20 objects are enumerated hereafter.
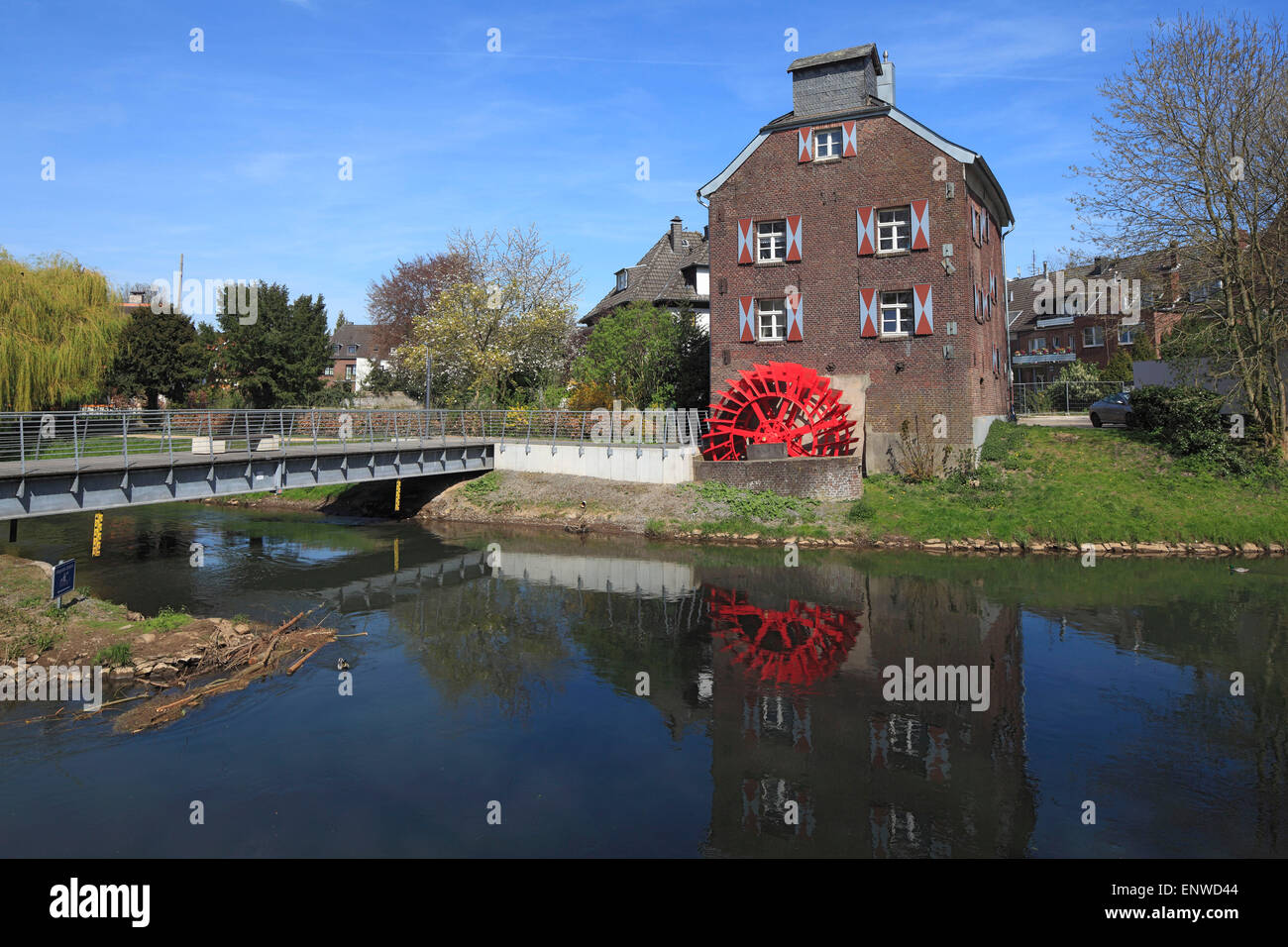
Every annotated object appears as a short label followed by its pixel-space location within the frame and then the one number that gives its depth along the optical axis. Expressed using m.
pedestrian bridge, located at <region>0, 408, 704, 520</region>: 16.78
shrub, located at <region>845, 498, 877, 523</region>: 23.38
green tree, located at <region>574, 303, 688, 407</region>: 33.22
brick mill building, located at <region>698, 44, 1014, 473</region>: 25.83
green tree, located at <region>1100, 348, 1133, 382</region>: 43.56
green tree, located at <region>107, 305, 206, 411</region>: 42.53
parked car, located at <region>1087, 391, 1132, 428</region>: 31.53
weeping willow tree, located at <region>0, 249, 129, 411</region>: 30.02
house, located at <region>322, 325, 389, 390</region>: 79.65
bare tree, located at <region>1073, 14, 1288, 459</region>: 22.88
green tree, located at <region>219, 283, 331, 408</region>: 47.66
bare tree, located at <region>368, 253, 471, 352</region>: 54.91
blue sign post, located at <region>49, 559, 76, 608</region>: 13.66
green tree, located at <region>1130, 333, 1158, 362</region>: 43.50
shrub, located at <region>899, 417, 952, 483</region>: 25.27
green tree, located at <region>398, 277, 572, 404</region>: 40.00
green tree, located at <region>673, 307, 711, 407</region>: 32.50
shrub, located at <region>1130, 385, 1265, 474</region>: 23.75
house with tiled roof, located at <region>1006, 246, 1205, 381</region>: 47.03
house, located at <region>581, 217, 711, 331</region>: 40.06
